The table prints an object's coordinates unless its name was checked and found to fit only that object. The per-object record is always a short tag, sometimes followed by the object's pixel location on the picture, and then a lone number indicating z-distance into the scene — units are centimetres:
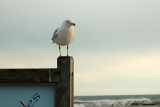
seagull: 986
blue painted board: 821
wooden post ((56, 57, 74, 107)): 820
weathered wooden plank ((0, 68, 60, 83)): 820
